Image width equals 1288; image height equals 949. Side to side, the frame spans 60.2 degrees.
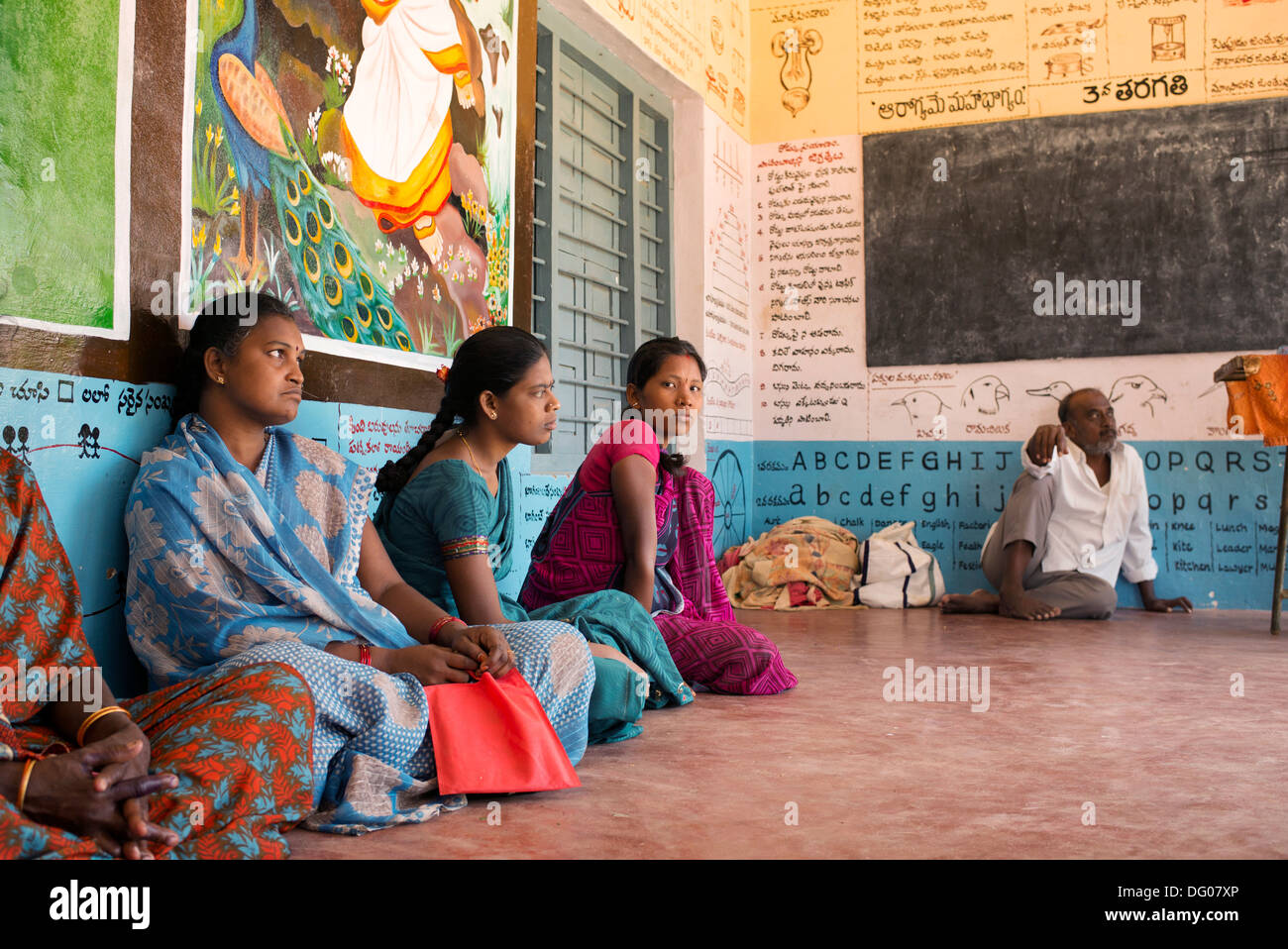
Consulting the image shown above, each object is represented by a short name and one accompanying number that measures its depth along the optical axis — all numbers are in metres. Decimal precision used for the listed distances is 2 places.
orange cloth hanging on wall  4.94
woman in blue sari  2.04
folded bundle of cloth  5.98
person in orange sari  1.50
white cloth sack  6.04
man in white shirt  5.41
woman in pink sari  3.22
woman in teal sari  2.62
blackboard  5.84
